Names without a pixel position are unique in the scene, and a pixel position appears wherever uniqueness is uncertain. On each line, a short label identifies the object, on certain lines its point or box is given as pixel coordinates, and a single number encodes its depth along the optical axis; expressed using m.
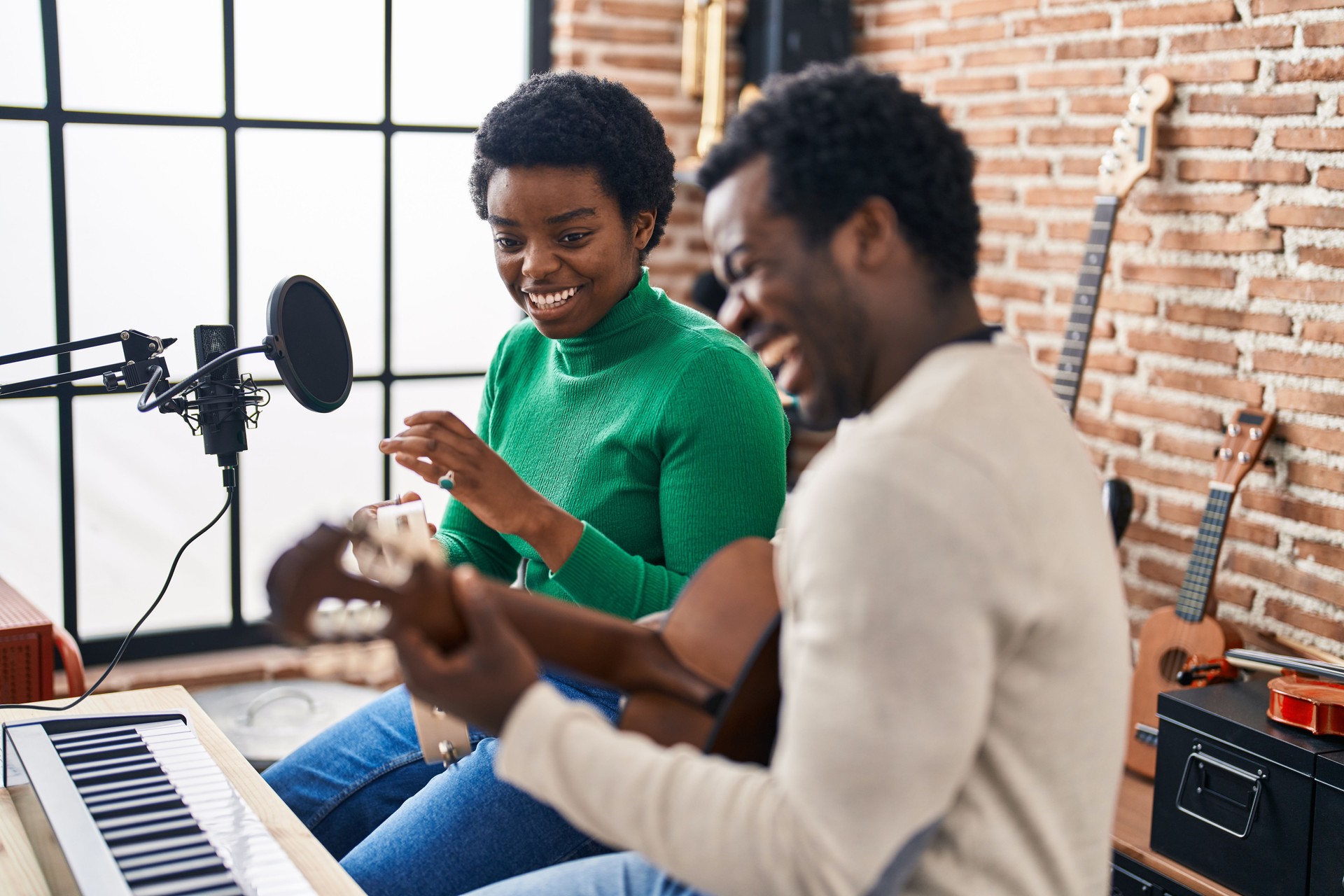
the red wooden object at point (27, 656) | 1.69
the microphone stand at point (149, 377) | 1.37
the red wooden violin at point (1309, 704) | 1.85
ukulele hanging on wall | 2.35
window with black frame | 2.69
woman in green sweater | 1.39
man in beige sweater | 0.75
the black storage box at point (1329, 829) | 1.77
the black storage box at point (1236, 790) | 1.84
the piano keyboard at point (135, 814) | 1.04
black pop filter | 1.37
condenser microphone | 1.42
